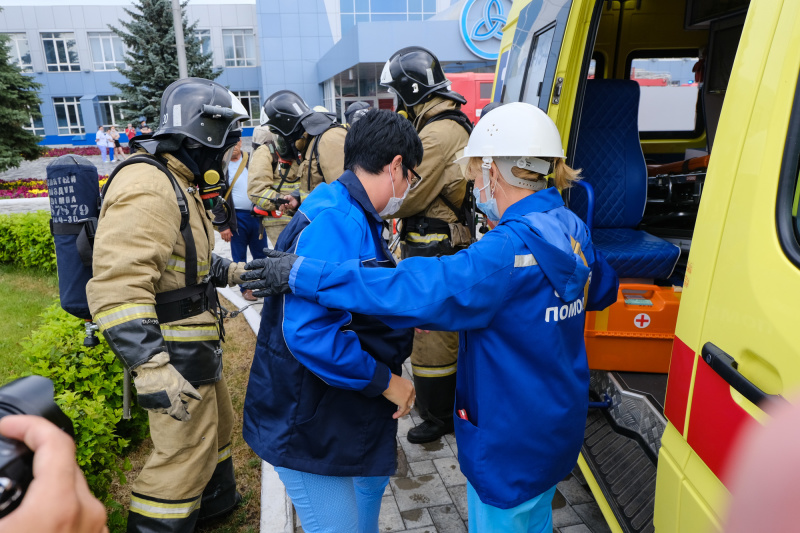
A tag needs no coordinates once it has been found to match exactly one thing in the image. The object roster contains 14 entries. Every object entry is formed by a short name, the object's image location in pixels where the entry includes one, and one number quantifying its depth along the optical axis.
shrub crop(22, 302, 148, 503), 2.80
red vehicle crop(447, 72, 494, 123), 15.27
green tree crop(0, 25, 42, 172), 16.22
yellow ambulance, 1.34
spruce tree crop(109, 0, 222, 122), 24.67
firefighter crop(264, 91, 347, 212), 5.35
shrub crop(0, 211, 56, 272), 8.02
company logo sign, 22.16
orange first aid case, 3.06
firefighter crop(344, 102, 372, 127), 6.96
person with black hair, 1.85
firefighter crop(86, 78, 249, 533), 2.14
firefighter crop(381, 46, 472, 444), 3.84
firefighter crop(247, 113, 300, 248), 6.21
